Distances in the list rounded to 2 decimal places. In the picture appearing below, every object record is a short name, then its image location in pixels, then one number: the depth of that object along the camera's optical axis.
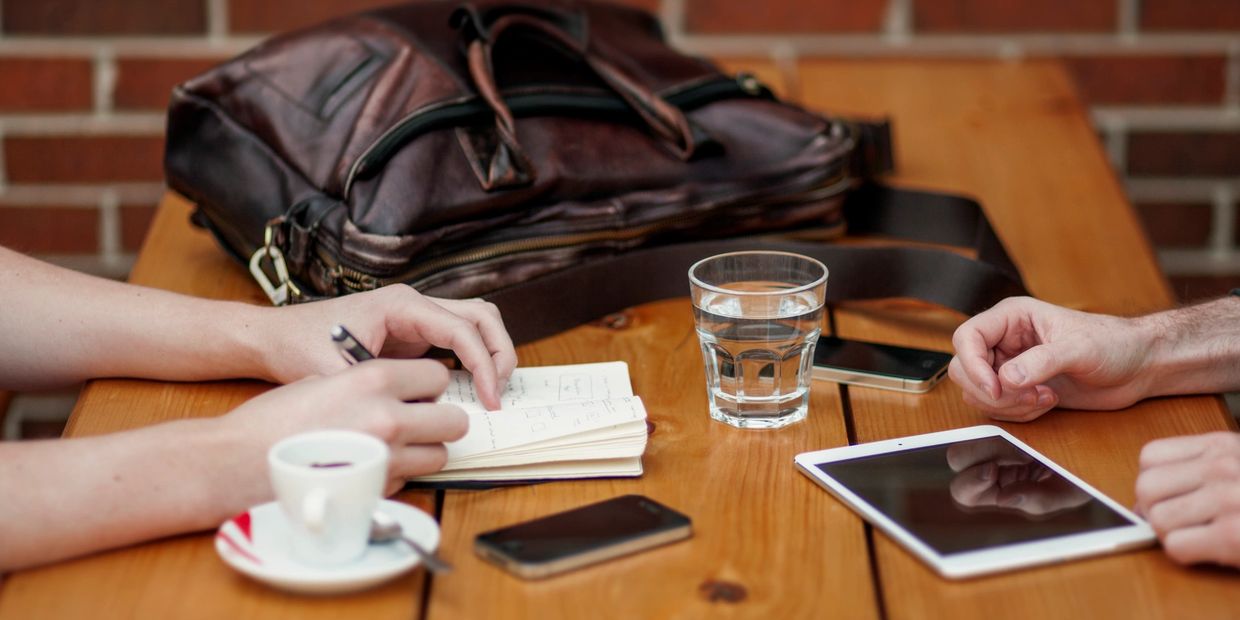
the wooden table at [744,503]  1.74
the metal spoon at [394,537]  1.74
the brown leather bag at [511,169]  2.13
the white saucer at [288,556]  1.73
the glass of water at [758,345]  1.96
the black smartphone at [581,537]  1.77
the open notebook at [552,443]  1.89
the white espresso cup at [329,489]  1.71
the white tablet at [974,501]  1.79
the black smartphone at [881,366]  2.06
